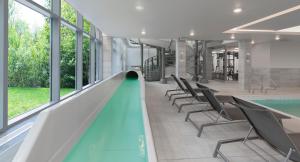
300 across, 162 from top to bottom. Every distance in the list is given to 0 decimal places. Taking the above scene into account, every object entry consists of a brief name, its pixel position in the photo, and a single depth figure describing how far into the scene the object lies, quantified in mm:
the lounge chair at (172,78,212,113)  4807
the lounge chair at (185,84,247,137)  3314
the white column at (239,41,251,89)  10046
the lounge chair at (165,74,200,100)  6089
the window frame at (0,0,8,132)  3270
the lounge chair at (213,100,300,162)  2076
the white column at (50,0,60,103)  5321
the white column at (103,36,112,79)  10321
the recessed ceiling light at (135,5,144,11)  4771
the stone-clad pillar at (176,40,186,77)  10432
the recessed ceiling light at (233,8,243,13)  4872
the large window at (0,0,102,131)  3981
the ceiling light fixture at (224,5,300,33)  4985
